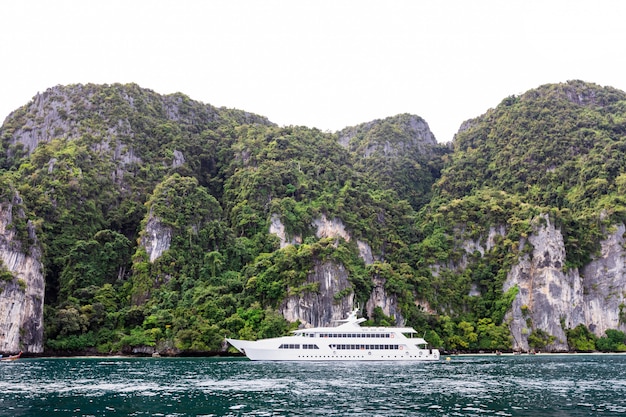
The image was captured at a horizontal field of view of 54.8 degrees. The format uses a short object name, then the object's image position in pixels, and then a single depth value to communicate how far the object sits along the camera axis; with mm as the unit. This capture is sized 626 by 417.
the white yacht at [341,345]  72188
